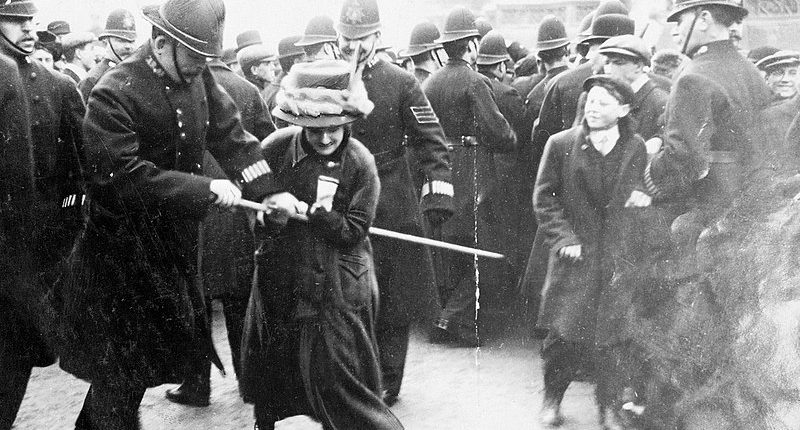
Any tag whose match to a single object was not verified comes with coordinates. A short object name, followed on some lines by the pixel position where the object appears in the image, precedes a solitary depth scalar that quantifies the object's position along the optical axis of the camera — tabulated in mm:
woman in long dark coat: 4668
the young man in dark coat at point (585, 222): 5008
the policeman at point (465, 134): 6219
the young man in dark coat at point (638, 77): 4922
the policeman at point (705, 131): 4809
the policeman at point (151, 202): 4500
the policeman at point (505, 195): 5535
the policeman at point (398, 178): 5414
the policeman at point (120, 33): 5250
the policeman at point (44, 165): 4879
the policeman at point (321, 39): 5473
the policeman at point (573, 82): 5320
